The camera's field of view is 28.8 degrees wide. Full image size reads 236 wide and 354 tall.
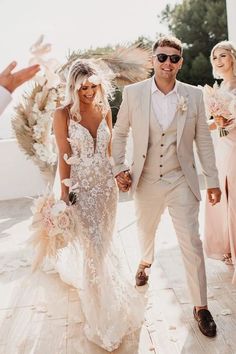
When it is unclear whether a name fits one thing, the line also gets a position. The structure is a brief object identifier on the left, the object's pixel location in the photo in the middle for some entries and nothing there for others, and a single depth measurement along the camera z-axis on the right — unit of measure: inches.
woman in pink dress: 160.9
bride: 122.6
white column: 280.8
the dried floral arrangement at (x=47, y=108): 268.2
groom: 125.6
